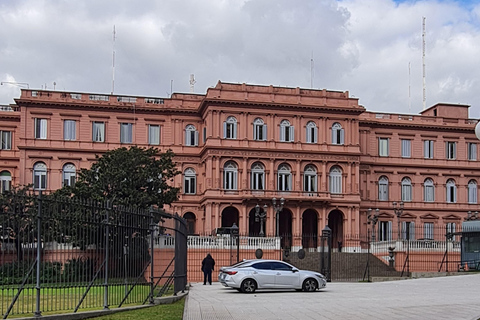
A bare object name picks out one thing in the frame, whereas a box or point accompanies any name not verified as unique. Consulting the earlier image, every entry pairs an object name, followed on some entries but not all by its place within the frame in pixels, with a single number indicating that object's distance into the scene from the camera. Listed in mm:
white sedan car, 26953
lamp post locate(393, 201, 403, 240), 49612
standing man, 33584
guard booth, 40844
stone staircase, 41531
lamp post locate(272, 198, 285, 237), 50434
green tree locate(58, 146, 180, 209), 43688
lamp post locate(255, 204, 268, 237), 50712
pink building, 56844
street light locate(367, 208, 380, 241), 50375
